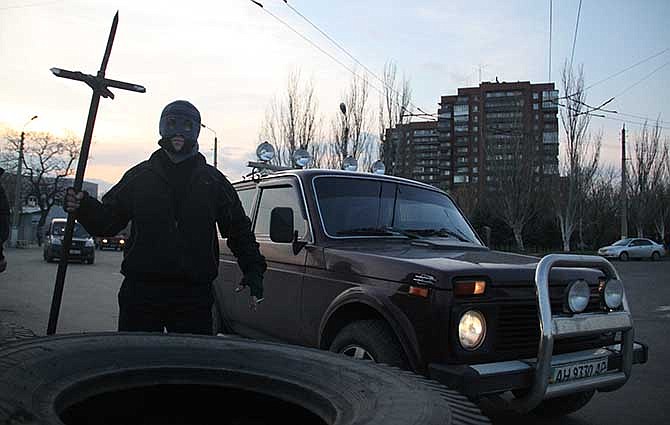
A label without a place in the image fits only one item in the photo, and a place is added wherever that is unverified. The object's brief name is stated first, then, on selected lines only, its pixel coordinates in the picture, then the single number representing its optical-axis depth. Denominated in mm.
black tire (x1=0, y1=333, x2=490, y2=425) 1812
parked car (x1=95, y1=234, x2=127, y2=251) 43188
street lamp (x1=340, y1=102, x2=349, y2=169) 29794
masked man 3211
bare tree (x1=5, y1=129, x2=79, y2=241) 53938
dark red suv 3156
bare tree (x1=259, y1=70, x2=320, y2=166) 30438
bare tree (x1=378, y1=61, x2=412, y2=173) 29109
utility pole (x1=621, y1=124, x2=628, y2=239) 37312
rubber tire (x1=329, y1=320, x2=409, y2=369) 3324
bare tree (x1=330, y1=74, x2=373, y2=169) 29703
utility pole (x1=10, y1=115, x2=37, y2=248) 39750
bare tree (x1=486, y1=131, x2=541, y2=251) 39438
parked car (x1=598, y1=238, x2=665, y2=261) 35406
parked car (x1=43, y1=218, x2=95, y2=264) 23000
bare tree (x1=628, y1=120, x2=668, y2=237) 46406
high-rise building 30703
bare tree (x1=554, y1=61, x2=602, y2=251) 36969
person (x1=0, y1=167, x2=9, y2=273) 6126
